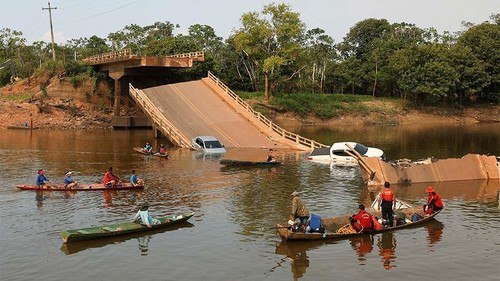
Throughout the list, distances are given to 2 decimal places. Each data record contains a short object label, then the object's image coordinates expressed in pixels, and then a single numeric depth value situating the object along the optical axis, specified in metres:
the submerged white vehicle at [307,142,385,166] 46.00
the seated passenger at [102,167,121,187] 34.03
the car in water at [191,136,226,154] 52.09
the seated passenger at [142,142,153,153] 50.66
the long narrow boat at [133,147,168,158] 48.31
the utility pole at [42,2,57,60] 94.62
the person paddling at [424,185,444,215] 27.25
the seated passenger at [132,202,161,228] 25.08
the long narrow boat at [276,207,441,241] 23.38
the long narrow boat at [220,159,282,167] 43.56
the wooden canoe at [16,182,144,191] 33.62
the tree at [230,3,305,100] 84.75
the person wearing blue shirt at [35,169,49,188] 33.56
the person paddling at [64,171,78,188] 33.61
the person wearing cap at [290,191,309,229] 23.88
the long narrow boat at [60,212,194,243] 23.31
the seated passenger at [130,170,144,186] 34.44
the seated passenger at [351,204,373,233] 24.27
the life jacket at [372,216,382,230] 24.72
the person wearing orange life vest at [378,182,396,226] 25.45
